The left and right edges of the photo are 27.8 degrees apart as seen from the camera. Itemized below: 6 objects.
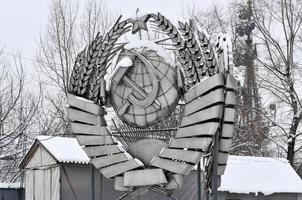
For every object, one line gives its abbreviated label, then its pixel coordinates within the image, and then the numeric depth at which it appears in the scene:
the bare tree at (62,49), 30.09
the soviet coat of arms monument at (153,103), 9.01
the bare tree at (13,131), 21.30
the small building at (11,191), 22.64
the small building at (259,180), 20.39
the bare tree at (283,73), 25.56
